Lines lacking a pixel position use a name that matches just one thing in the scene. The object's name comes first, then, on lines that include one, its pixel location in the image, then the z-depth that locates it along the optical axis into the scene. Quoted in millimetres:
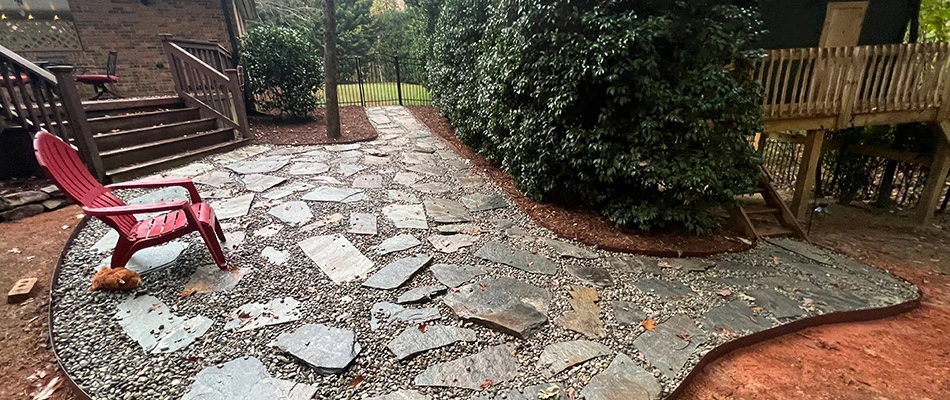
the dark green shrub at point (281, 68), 7375
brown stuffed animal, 2516
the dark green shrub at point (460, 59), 6184
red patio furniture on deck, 6445
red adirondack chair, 2428
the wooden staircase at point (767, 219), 4484
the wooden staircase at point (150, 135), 4637
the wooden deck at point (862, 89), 4844
